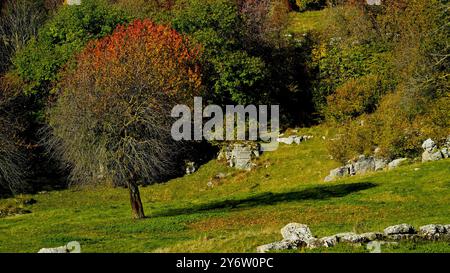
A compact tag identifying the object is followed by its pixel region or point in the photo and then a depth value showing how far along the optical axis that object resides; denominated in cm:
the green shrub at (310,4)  11046
